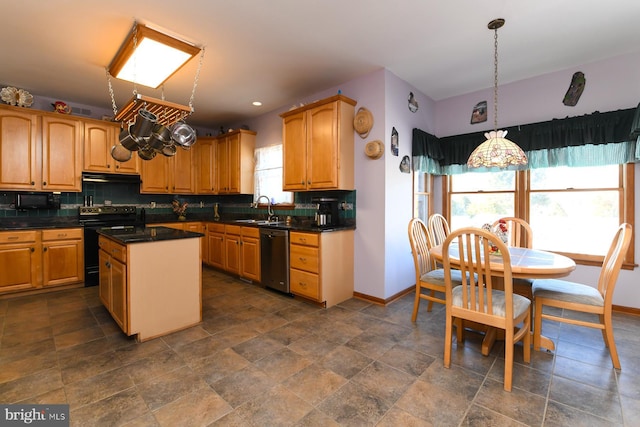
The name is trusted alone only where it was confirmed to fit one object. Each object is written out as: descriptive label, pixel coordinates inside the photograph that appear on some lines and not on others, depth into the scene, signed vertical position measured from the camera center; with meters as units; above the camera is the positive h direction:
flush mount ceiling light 2.49 +1.46
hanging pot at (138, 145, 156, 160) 2.66 +0.55
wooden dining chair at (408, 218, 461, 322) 2.71 -0.59
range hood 4.23 +0.52
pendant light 2.33 +0.46
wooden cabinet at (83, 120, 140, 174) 4.20 +0.98
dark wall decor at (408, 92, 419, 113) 3.69 +1.37
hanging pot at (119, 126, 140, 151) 2.54 +0.63
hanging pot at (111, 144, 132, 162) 3.05 +0.62
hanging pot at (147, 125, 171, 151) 2.44 +0.63
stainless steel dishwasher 3.57 -0.60
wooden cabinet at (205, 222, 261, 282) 4.03 -0.57
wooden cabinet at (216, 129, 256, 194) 4.92 +0.86
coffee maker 3.53 -0.02
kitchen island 2.39 -0.60
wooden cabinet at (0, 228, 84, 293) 3.50 -0.58
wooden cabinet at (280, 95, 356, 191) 3.35 +0.79
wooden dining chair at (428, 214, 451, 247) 3.32 -0.24
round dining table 1.93 -0.39
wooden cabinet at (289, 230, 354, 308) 3.23 -0.63
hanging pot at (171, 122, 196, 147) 2.56 +0.69
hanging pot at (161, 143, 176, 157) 2.61 +0.57
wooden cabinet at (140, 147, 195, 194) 4.84 +0.65
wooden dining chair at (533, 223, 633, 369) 2.01 -0.64
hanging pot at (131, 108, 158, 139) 2.38 +0.72
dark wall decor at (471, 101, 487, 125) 3.82 +1.28
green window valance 2.84 +0.75
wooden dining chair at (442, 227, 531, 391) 1.84 -0.64
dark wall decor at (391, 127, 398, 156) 3.38 +0.80
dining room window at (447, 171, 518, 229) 3.72 +0.17
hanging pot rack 2.54 +0.97
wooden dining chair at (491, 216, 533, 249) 3.03 -0.28
